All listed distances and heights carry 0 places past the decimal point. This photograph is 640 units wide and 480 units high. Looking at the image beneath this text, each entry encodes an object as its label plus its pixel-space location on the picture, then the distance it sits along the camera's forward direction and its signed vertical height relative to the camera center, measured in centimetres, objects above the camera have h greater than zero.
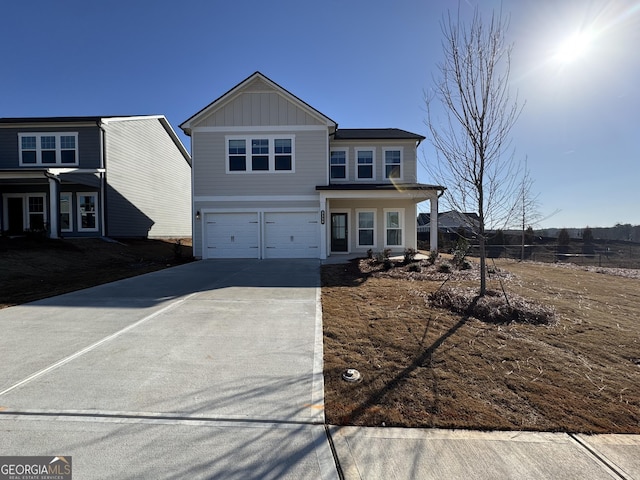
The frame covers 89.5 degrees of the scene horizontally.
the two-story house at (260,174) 1419 +275
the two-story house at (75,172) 1781 +368
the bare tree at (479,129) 627 +210
